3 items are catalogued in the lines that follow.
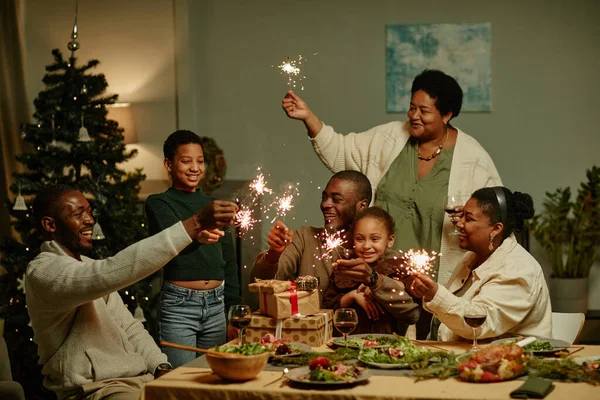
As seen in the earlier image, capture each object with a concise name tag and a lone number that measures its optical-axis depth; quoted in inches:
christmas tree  177.9
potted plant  231.9
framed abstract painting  240.2
